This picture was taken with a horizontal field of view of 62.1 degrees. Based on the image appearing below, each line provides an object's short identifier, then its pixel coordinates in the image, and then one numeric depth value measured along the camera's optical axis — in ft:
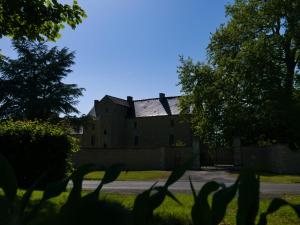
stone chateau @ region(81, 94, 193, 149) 129.63
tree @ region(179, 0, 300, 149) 67.64
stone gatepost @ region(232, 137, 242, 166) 70.80
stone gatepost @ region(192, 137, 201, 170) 71.97
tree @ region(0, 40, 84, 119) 83.53
